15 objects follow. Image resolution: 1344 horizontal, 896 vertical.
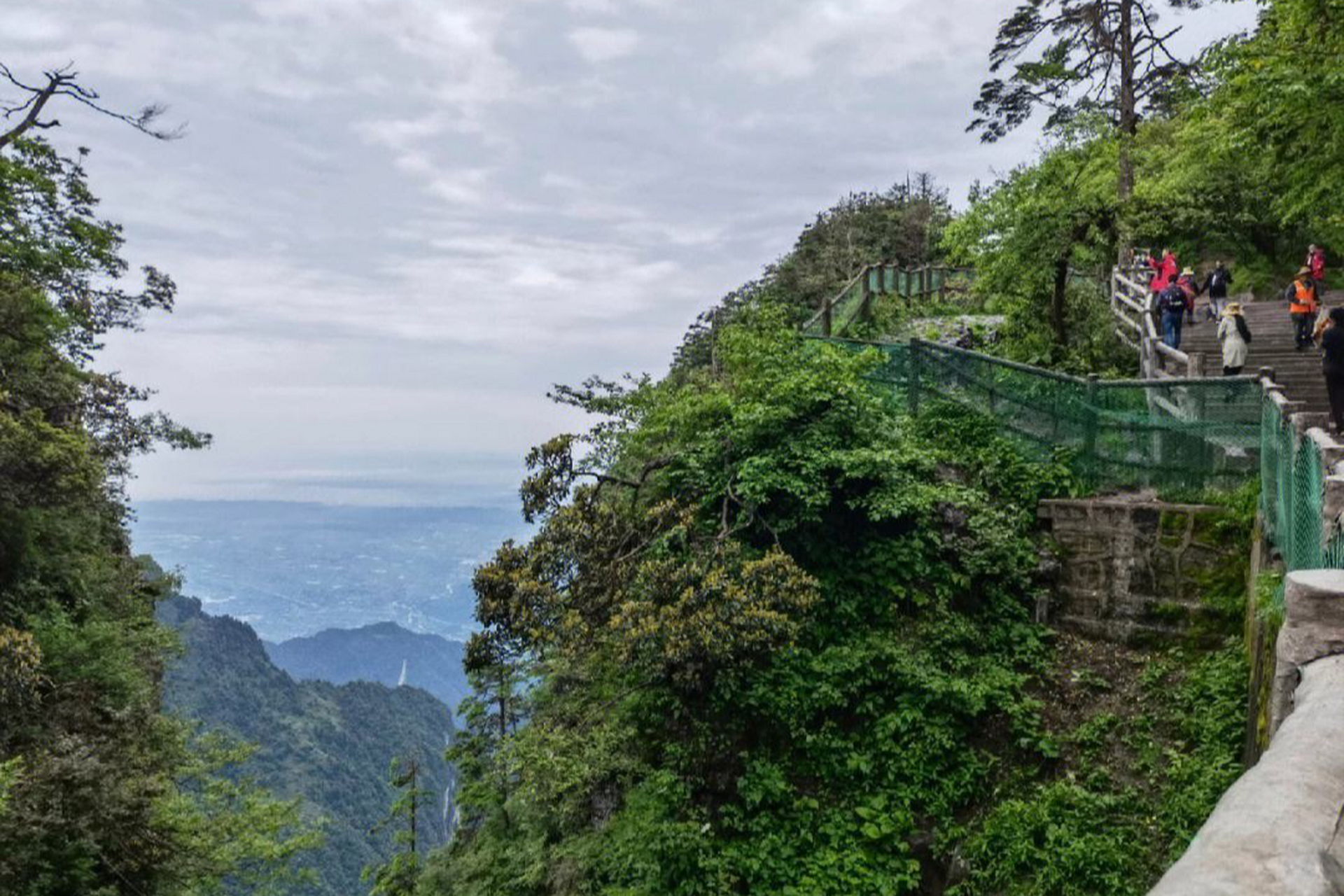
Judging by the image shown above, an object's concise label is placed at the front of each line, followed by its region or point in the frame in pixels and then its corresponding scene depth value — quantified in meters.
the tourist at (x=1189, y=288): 18.80
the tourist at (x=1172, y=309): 16.19
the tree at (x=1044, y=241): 17.05
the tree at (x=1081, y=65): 23.75
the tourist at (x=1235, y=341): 13.96
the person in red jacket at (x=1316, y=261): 19.50
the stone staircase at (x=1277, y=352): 13.88
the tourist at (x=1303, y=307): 15.23
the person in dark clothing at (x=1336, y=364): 9.60
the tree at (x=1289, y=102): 11.78
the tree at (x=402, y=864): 16.05
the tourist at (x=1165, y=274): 19.41
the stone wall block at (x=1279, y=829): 1.84
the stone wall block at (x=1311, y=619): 3.78
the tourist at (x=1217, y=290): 20.23
